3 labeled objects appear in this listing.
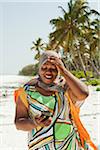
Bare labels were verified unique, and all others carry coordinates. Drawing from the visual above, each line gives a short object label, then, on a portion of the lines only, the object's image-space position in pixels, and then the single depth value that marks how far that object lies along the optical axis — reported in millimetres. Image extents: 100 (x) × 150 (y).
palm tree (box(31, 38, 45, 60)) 42656
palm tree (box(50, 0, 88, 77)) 27375
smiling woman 1624
